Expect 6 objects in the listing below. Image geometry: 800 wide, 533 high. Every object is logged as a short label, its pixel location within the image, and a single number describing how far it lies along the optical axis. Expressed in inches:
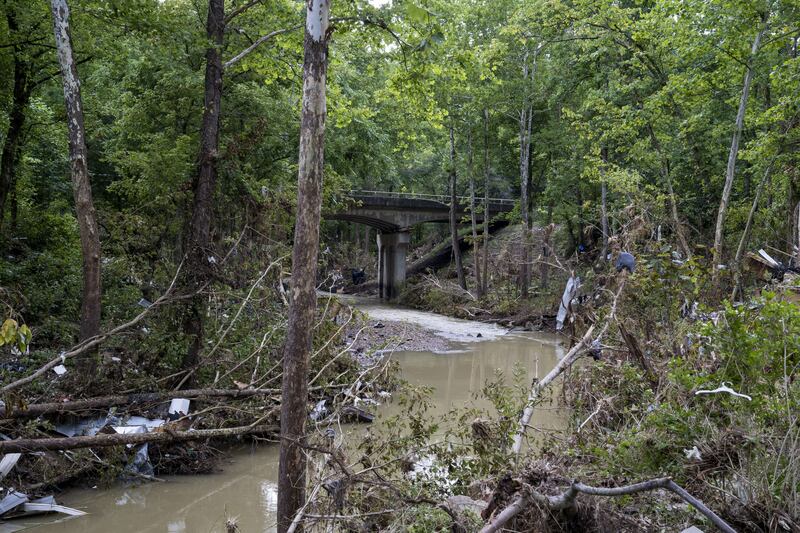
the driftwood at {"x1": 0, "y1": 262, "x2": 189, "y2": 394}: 267.8
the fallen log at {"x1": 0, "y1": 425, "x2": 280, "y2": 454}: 243.6
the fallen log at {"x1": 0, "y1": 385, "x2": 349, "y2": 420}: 272.5
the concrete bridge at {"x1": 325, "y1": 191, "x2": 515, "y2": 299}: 1375.5
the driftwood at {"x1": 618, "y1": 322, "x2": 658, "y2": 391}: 286.8
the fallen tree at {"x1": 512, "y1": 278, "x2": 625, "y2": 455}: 241.0
